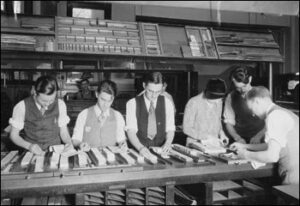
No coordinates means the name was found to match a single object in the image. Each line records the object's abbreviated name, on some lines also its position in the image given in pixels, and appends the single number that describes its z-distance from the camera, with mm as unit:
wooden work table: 1837
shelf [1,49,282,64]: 3117
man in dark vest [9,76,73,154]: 2602
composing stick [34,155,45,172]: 1970
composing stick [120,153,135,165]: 2199
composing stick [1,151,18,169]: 2105
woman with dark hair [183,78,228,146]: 3236
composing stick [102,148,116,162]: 2249
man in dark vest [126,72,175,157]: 3102
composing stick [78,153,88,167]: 2112
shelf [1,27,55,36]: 3049
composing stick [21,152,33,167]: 2117
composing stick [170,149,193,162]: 2284
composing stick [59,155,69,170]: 2035
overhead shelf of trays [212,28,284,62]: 3689
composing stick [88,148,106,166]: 2146
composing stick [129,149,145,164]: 2250
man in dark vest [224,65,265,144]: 3549
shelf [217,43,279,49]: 3714
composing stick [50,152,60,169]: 2053
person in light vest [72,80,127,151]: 2877
